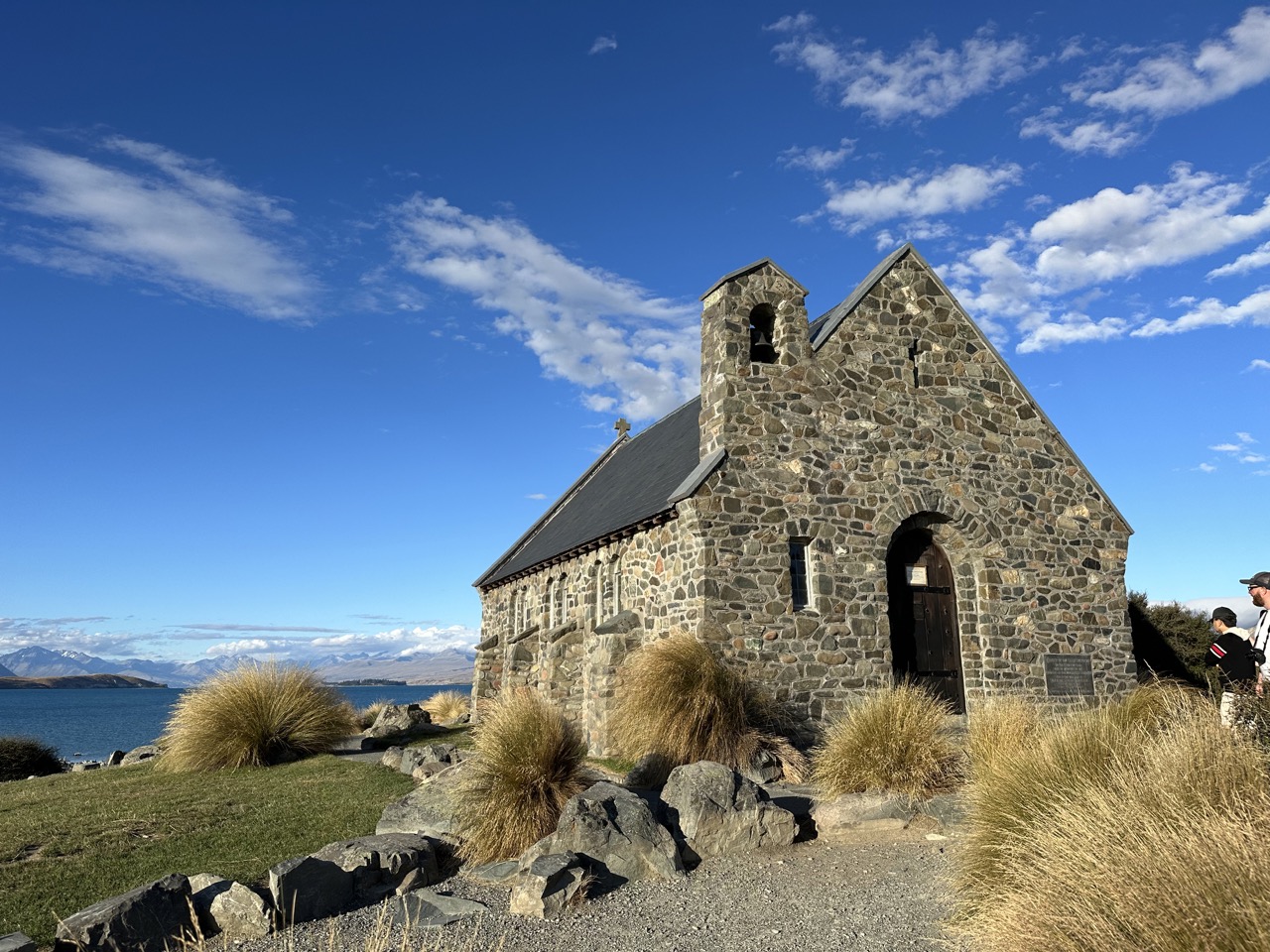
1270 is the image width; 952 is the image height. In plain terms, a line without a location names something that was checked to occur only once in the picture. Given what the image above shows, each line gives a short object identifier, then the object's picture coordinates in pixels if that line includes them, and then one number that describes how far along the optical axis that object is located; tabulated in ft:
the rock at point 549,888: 22.16
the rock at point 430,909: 21.74
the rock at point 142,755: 62.54
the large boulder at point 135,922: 19.06
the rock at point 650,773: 34.91
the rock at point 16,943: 17.65
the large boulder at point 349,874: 22.12
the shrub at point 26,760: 67.82
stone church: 46.55
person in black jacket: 26.71
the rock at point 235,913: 21.29
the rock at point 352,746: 53.31
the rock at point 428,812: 28.55
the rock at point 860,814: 28.35
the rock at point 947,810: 28.14
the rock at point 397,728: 59.12
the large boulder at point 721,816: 26.78
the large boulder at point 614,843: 24.76
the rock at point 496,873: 24.80
